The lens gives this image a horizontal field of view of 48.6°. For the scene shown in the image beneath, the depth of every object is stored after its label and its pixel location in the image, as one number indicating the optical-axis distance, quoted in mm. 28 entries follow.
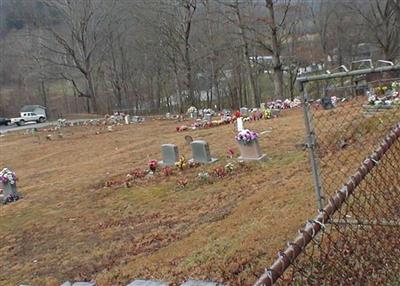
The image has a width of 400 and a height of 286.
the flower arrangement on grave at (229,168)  8670
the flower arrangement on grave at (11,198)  10070
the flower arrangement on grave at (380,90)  11351
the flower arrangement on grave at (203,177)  8469
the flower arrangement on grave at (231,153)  9948
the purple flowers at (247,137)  9094
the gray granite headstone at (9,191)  10188
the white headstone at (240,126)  10654
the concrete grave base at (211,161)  9805
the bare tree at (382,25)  34625
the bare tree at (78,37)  39094
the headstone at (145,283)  3979
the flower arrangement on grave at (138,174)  9859
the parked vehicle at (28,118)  42125
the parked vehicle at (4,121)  43000
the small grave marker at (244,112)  18056
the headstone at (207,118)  18273
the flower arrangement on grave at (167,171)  9617
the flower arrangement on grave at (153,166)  10023
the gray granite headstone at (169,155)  10320
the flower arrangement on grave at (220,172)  8574
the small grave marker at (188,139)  12759
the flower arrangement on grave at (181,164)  9781
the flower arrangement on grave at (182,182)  8450
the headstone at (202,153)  9867
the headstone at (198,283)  3617
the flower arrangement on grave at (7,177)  10164
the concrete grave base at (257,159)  9070
